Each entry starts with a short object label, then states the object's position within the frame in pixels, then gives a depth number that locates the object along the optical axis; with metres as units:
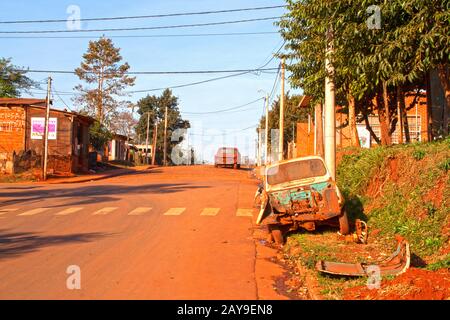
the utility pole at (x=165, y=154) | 68.05
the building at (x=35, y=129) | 39.81
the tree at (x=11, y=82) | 55.97
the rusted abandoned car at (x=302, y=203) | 11.59
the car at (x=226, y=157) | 53.31
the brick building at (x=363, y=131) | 34.72
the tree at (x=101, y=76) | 61.25
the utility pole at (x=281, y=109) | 32.38
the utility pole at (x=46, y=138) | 33.38
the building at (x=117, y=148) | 66.69
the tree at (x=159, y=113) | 86.31
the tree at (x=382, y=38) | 10.60
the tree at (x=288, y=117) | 57.47
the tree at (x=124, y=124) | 77.26
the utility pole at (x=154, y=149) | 70.62
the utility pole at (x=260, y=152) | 60.46
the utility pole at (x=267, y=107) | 45.27
